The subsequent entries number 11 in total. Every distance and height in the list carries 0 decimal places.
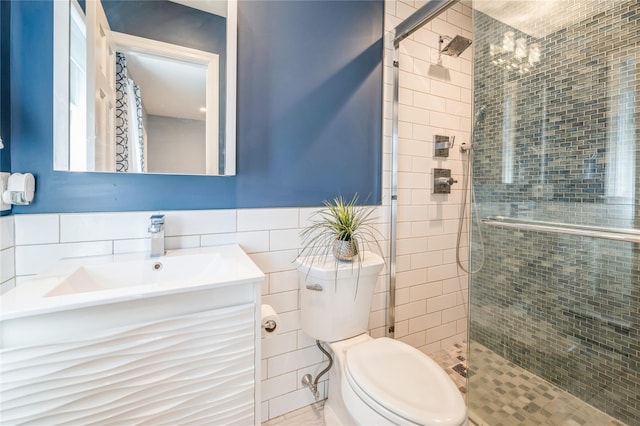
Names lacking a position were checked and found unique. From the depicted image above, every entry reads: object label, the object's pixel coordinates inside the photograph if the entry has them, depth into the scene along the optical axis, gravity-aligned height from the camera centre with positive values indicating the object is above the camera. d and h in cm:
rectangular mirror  95 +46
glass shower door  115 -3
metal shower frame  150 +24
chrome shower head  164 +101
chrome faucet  100 -11
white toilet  84 -61
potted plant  121 -13
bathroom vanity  60 -36
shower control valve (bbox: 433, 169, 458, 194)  180 +18
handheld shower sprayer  152 +51
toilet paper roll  94 -40
